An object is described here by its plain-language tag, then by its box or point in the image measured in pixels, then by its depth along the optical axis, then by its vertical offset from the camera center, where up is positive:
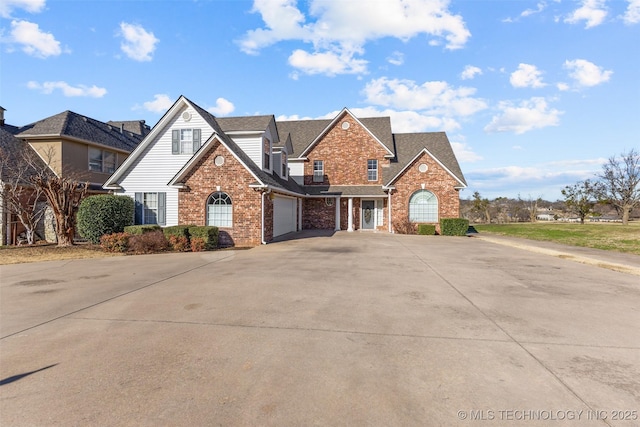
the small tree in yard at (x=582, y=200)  43.59 +1.66
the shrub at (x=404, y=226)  23.44 -1.00
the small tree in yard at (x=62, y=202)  15.17 +0.60
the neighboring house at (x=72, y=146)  19.62 +4.52
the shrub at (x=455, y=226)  22.36 -0.96
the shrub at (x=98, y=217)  15.55 -0.13
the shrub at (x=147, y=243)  14.18 -1.29
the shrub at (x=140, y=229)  15.13 -0.72
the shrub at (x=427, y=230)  22.86 -1.25
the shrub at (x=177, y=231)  15.01 -0.81
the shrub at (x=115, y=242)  14.15 -1.24
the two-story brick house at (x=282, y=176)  16.67 +2.46
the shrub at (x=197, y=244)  14.68 -1.39
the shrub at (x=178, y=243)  14.65 -1.34
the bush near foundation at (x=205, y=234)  14.96 -0.95
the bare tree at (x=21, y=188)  16.25 +1.37
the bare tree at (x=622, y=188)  43.09 +3.23
